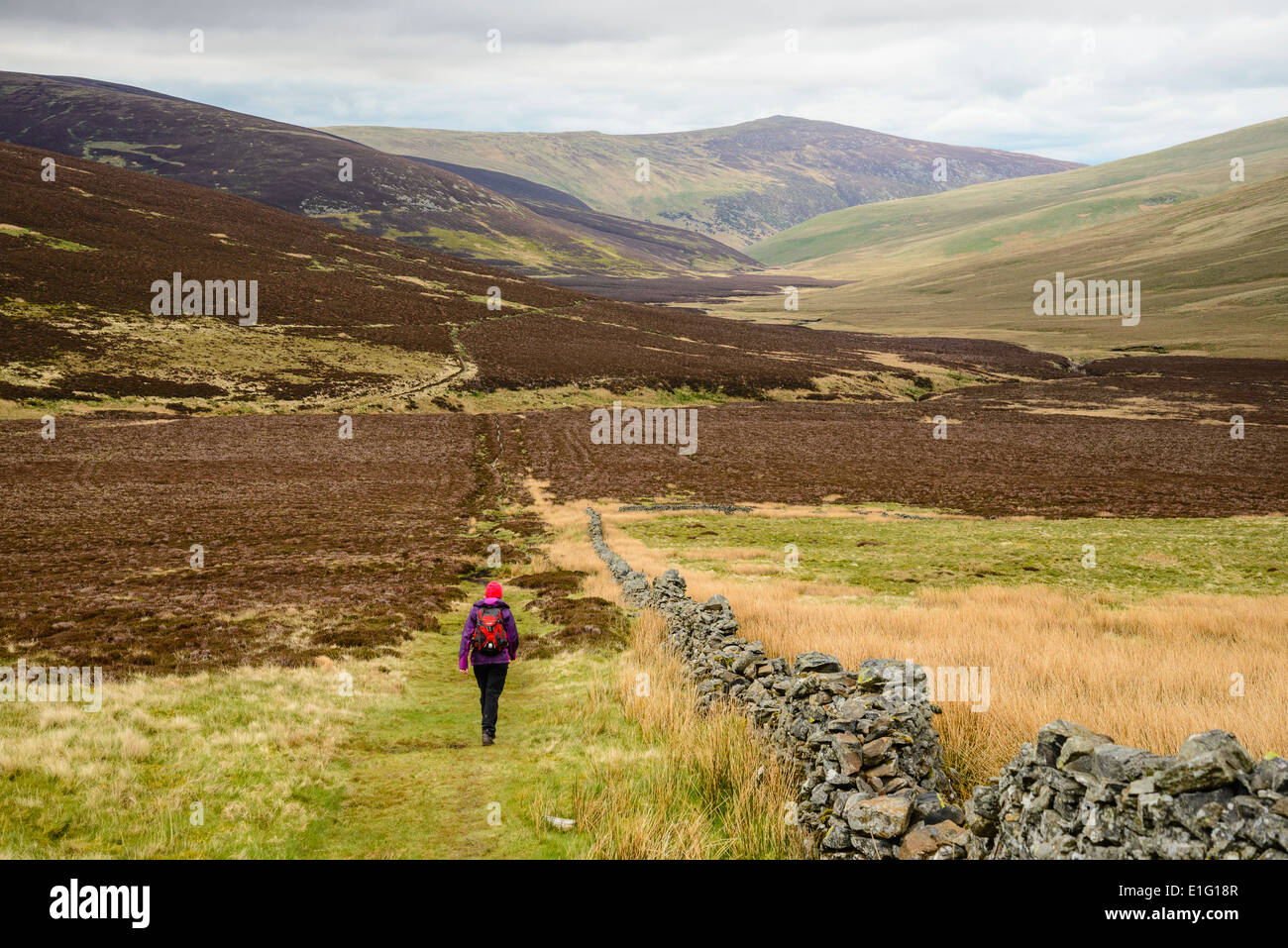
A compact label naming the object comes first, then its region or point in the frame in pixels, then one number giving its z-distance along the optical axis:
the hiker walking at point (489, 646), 12.51
